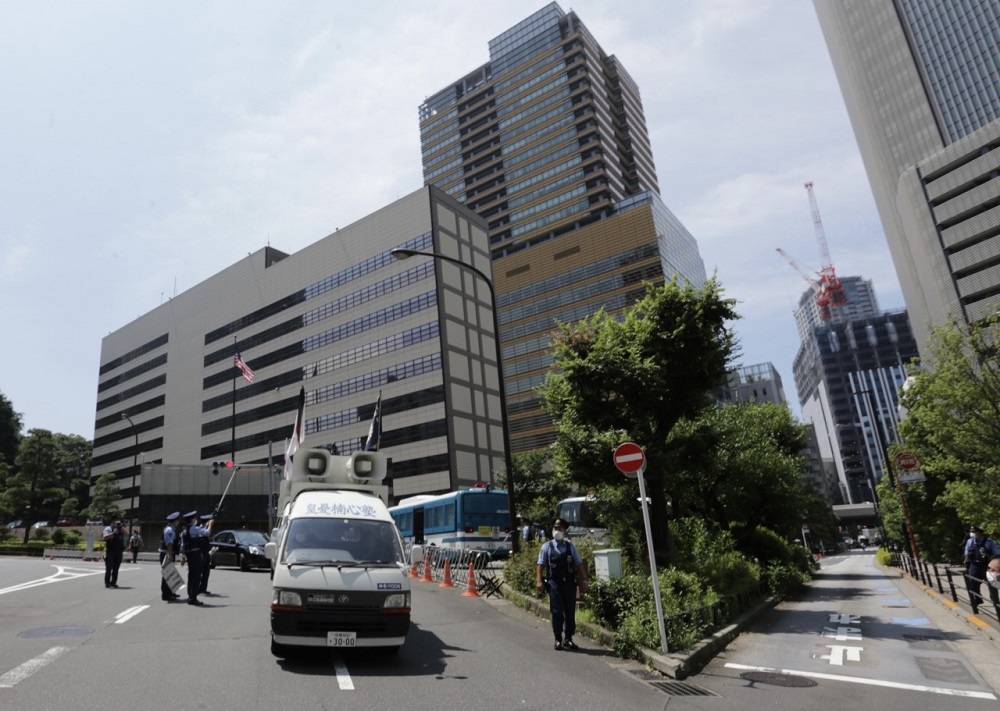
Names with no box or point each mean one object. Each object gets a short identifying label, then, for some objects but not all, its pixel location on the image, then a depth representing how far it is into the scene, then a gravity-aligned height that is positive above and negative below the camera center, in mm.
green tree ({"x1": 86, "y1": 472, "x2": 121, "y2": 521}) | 60625 +6972
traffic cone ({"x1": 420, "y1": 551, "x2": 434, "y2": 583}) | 19059 -969
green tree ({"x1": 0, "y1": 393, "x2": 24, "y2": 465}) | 78750 +18352
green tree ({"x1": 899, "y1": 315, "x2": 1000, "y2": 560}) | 21453 +2904
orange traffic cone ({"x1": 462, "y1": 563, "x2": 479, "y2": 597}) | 15281 -1160
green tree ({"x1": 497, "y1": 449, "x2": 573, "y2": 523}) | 46312 +3492
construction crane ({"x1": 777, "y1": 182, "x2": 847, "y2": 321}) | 195750 +67999
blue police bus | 27688 +813
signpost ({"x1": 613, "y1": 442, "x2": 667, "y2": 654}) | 9500 +948
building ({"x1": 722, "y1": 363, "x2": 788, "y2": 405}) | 153375 +31309
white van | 7477 -303
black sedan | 21578 +360
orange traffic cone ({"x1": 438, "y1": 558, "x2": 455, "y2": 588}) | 17375 -960
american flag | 45019 +13365
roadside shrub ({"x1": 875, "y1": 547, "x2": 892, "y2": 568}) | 45331 -4205
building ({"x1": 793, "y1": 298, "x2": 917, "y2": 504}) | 180875 +37476
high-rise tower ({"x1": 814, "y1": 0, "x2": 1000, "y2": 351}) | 70812 +51683
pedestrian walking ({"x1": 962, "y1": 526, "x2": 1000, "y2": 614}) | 13898 -1315
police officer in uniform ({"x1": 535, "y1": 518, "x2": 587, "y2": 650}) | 9223 -727
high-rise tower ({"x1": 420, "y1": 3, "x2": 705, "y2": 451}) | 86250 +59420
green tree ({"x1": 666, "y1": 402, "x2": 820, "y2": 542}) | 16328 +1271
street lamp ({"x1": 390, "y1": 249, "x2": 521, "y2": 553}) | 15000 +1748
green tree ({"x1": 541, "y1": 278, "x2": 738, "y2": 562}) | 15305 +3462
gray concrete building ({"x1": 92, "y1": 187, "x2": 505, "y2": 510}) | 59188 +20649
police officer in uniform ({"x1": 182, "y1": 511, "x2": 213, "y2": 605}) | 12562 +272
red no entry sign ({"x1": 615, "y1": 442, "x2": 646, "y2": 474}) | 9539 +980
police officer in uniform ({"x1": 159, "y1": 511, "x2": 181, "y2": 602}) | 12891 +385
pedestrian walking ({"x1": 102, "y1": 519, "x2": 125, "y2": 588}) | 15070 +491
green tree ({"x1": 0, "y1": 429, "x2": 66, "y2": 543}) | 51900 +8556
